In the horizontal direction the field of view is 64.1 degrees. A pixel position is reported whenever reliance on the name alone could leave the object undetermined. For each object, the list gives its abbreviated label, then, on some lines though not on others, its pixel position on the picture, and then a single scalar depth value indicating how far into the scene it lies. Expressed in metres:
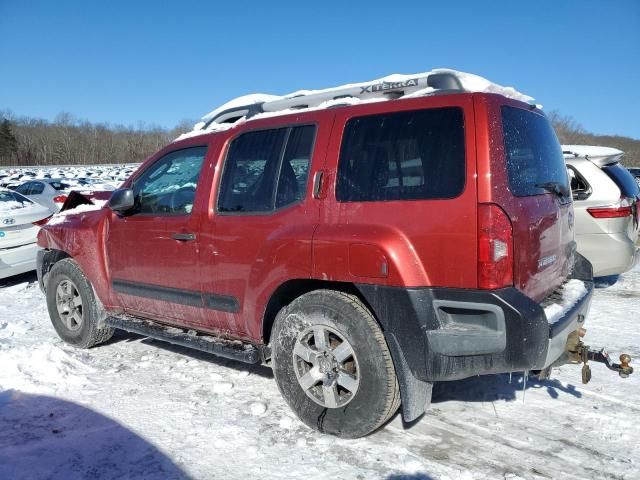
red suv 2.58
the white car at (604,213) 5.93
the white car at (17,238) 7.66
